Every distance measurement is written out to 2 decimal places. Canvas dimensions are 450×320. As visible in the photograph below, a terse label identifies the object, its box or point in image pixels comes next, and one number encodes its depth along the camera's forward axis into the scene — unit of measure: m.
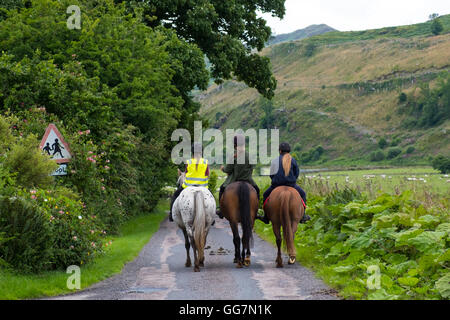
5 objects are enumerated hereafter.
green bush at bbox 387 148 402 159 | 119.00
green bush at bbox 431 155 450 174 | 72.97
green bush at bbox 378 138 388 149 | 129.79
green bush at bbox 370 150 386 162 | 119.88
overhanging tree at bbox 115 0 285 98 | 33.34
